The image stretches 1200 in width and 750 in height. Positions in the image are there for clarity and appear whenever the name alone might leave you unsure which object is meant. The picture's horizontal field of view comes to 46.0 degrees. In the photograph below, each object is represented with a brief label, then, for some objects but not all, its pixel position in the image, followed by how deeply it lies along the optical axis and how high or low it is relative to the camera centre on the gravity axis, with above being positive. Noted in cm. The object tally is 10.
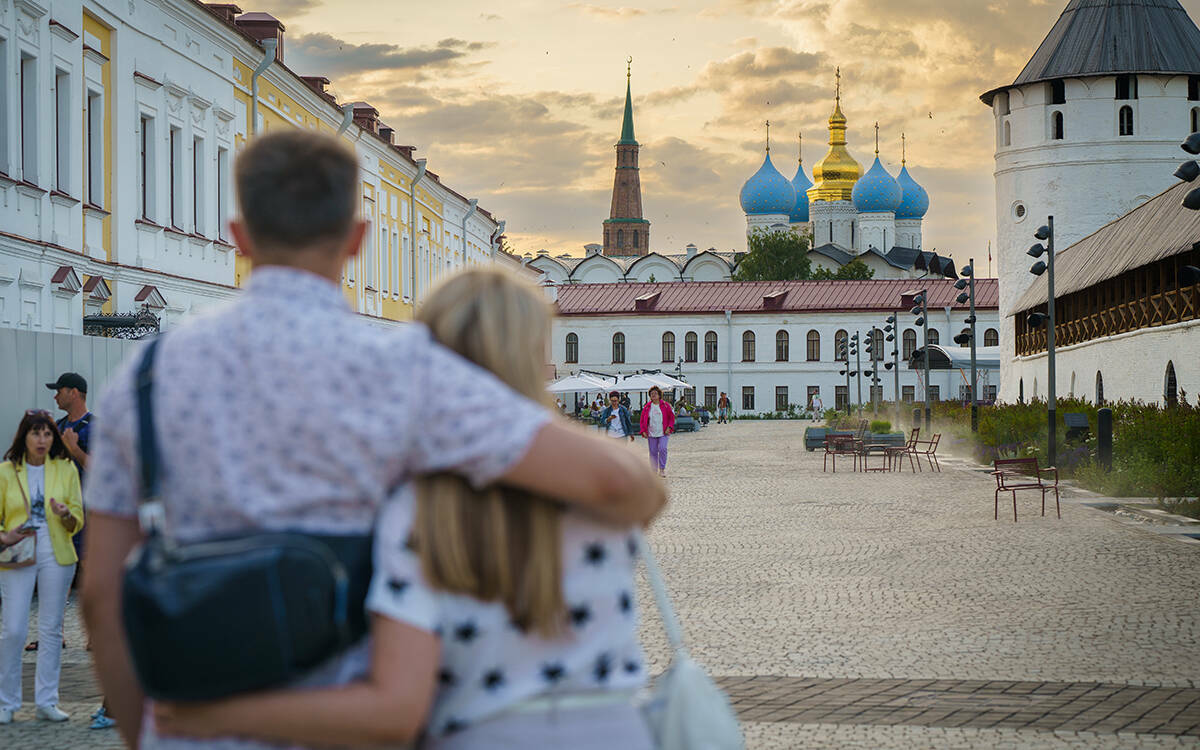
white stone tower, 5297 +1138
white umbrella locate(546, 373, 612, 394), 4866 +122
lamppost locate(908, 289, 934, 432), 4494 +37
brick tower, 16825 +2410
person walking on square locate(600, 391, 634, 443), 3443 -16
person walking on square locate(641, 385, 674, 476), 2534 -9
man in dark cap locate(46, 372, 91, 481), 943 +6
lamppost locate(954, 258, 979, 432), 3853 +237
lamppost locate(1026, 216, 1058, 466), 2681 +206
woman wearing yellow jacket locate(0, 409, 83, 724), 713 -59
